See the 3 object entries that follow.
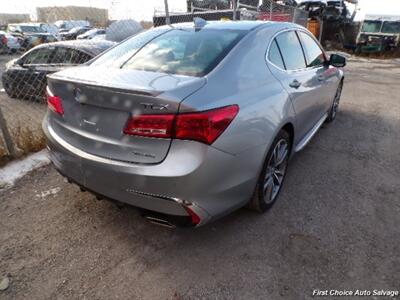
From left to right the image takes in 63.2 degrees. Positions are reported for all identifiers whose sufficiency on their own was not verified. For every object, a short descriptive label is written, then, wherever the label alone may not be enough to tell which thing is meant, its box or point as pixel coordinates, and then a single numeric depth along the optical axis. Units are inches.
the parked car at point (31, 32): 551.3
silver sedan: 80.4
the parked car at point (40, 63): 264.6
